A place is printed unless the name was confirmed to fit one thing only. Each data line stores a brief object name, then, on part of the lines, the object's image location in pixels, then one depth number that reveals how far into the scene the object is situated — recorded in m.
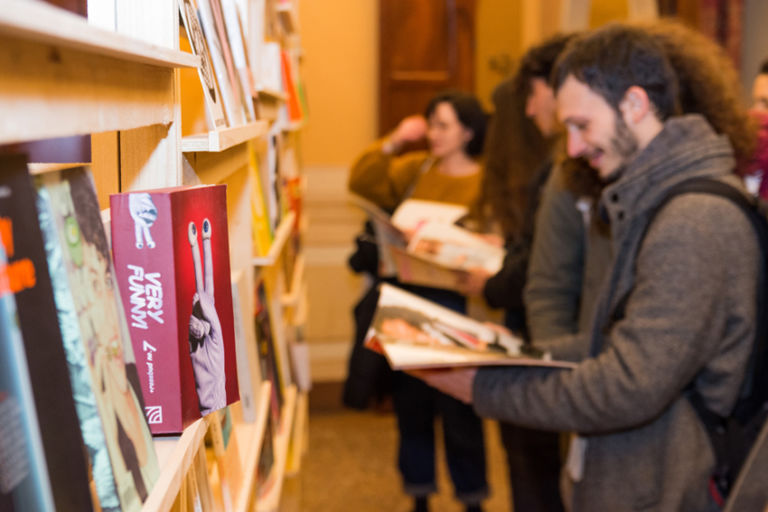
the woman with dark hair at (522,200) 2.45
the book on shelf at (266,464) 1.64
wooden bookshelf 0.48
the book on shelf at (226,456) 1.07
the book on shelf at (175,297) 0.74
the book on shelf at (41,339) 0.48
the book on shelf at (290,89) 2.42
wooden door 4.46
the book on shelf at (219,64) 1.11
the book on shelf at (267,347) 1.72
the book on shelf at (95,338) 0.56
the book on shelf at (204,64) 0.98
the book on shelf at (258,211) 1.68
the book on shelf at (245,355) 1.35
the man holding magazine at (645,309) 1.36
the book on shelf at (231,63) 1.22
